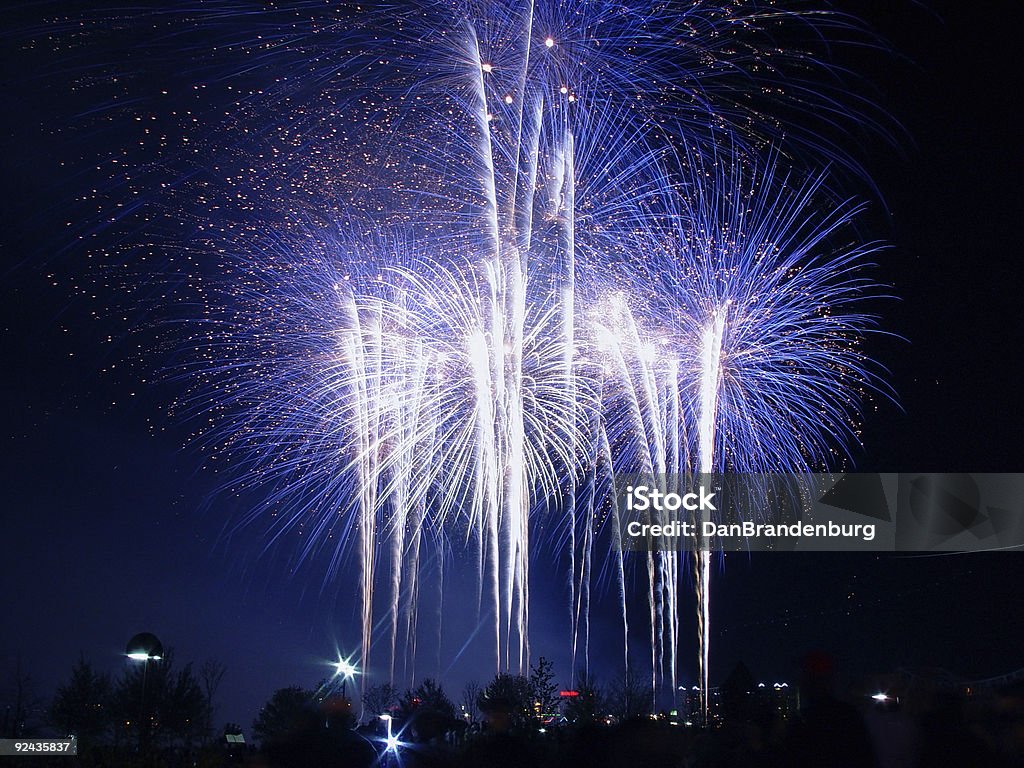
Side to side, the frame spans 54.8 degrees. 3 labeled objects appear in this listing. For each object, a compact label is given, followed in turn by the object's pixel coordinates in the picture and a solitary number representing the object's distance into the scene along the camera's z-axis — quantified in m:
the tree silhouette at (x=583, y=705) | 41.76
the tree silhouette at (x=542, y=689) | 44.81
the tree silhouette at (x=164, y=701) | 50.22
